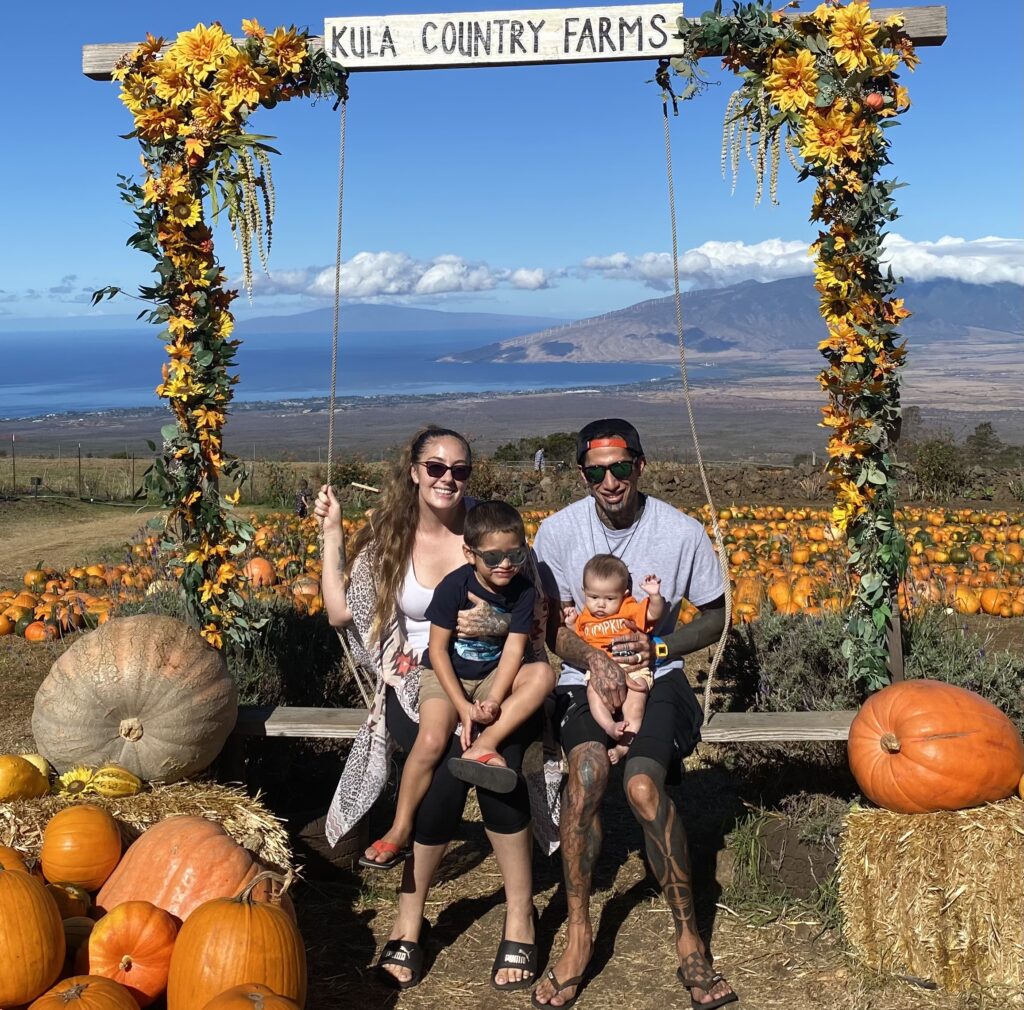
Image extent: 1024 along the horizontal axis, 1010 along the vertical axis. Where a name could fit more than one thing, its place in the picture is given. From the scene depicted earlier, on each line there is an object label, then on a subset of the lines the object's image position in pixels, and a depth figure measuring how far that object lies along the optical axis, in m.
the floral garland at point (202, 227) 4.80
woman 4.22
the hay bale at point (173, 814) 3.83
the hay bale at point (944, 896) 3.56
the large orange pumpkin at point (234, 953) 3.18
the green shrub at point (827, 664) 4.99
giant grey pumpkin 4.21
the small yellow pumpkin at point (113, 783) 4.05
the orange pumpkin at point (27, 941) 3.17
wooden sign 4.77
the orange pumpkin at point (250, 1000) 2.93
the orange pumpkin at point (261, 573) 8.65
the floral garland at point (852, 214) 4.48
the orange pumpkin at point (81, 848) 3.67
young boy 3.89
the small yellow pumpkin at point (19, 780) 3.95
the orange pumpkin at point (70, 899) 3.61
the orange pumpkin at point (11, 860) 3.41
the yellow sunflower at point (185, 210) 4.85
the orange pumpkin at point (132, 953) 3.33
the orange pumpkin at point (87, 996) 3.03
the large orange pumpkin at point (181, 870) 3.59
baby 3.98
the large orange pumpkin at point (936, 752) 3.68
